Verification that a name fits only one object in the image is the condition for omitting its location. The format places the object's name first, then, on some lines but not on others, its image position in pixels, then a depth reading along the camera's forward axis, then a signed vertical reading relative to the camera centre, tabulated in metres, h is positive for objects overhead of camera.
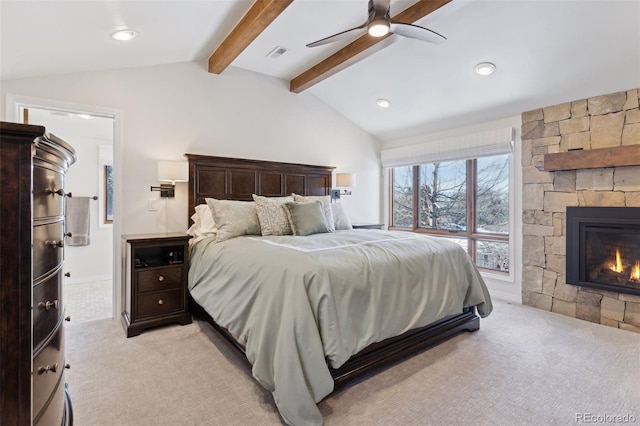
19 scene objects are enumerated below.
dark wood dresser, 0.95 -0.20
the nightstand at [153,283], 2.91 -0.69
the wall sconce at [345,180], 4.79 +0.45
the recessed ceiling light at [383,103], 4.41 +1.49
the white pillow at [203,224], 3.32 -0.15
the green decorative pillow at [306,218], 3.28 -0.08
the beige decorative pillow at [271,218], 3.24 -0.08
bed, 1.76 -0.62
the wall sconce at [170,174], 3.38 +0.38
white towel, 4.59 -0.15
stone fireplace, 3.02 +0.24
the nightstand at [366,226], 4.57 -0.23
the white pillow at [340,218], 3.99 -0.10
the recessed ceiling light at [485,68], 3.28 +1.47
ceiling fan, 2.18 +1.33
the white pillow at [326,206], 3.70 +0.05
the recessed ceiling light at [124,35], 2.50 +1.38
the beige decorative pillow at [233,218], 3.12 -0.09
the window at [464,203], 4.20 +0.10
